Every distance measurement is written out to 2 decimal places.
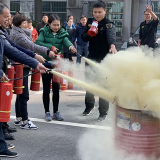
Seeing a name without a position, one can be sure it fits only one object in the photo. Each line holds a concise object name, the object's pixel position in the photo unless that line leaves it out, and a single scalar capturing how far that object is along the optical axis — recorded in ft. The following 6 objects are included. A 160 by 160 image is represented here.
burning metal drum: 11.09
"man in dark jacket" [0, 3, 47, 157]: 12.35
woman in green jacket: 17.46
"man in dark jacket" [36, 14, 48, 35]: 35.63
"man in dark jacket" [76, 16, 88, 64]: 33.94
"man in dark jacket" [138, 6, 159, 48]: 27.27
